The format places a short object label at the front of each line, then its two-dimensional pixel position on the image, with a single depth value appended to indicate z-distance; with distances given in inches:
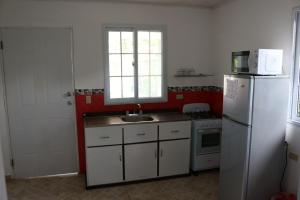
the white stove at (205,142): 139.2
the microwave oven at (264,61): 92.8
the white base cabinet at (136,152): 125.4
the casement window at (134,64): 143.7
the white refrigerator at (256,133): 91.7
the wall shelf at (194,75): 154.2
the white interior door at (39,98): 132.5
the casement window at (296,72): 96.6
